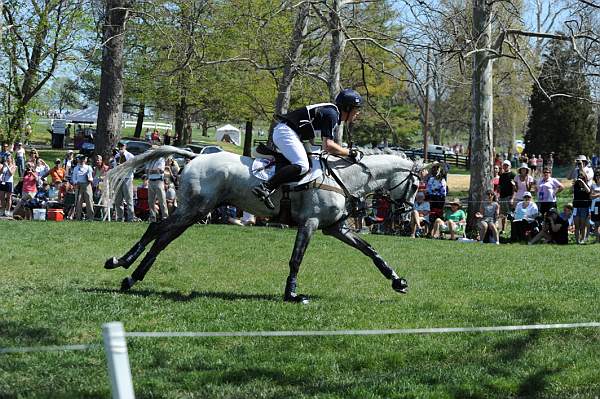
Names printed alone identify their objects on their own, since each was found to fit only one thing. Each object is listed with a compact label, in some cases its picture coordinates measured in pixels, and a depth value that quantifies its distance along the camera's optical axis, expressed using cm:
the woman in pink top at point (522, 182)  2298
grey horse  1059
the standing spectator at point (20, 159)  3759
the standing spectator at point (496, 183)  2598
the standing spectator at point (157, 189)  2227
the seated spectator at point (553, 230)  2075
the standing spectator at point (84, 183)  2392
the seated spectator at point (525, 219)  2152
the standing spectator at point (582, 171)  2216
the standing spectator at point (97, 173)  2495
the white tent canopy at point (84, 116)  6300
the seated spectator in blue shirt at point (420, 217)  2225
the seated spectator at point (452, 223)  2236
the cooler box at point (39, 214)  2464
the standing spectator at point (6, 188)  2603
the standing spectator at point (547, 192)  2188
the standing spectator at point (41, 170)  2735
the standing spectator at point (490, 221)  2127
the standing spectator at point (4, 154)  2826
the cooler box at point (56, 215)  2455
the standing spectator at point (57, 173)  2739
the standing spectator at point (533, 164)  4175
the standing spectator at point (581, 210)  2116
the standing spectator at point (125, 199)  2309
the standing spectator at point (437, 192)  2275
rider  1034
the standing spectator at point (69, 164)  2961
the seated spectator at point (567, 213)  2105
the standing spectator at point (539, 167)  4090
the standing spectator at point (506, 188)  2424
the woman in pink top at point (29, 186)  2542
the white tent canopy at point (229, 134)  8561
